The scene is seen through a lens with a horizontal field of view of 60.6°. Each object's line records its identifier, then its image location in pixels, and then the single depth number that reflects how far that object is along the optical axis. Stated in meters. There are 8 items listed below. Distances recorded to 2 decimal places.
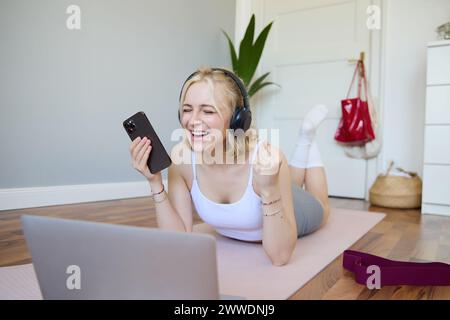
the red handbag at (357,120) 2.78
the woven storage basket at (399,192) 2.49
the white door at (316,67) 2.97
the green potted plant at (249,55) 2.95
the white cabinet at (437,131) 2.26
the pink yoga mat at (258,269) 0.93
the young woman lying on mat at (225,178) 0.92
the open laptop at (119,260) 0.52
